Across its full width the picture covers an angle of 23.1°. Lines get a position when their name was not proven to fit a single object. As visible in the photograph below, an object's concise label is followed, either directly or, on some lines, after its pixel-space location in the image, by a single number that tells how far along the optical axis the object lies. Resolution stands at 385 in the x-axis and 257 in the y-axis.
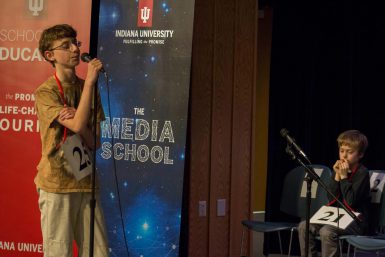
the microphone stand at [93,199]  4.65
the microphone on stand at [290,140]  5.26
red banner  7.06
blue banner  7.03
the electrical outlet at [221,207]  7.87
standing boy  4.72
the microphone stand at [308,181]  5.30
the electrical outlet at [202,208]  7.71
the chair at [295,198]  7.21
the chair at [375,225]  6.17
